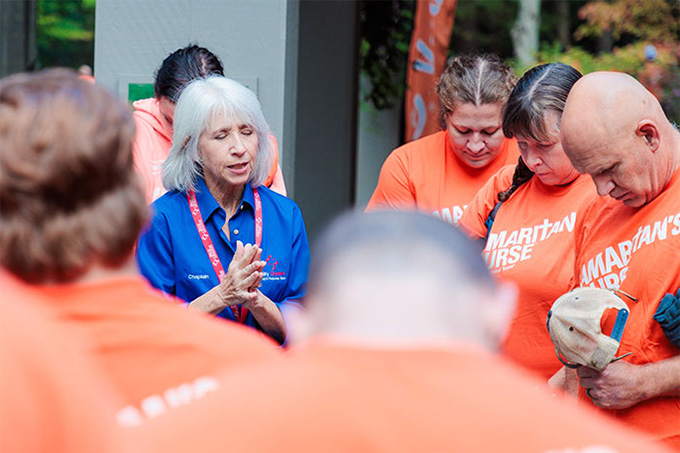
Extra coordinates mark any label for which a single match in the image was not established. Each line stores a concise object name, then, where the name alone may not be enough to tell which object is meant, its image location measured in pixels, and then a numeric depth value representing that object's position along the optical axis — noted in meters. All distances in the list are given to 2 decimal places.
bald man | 4.75
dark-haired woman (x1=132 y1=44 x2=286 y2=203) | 7.50
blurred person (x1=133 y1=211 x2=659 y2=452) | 2.31
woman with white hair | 6.15
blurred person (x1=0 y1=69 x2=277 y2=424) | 2.89
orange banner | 12.95
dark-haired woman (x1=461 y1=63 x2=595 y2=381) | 6.03
